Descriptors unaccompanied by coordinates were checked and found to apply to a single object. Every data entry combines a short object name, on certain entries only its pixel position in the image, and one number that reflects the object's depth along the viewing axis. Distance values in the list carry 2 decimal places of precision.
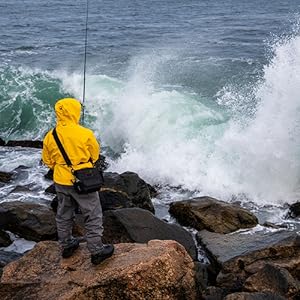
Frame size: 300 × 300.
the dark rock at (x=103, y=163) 10.18
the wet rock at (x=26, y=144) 11.84
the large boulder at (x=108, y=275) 4.40
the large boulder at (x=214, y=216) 7.20
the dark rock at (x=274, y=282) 4.70
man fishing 4.39
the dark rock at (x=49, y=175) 9.51
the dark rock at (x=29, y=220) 6.66
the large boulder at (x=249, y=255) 5.30
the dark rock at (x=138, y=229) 6.01
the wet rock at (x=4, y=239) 6.61
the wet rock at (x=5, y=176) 9.58
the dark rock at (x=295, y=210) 7.93
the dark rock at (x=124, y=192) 7.42
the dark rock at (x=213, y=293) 4.76
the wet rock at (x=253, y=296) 4.30
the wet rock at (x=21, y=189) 8.87
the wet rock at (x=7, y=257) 5.68
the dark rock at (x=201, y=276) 4.86
